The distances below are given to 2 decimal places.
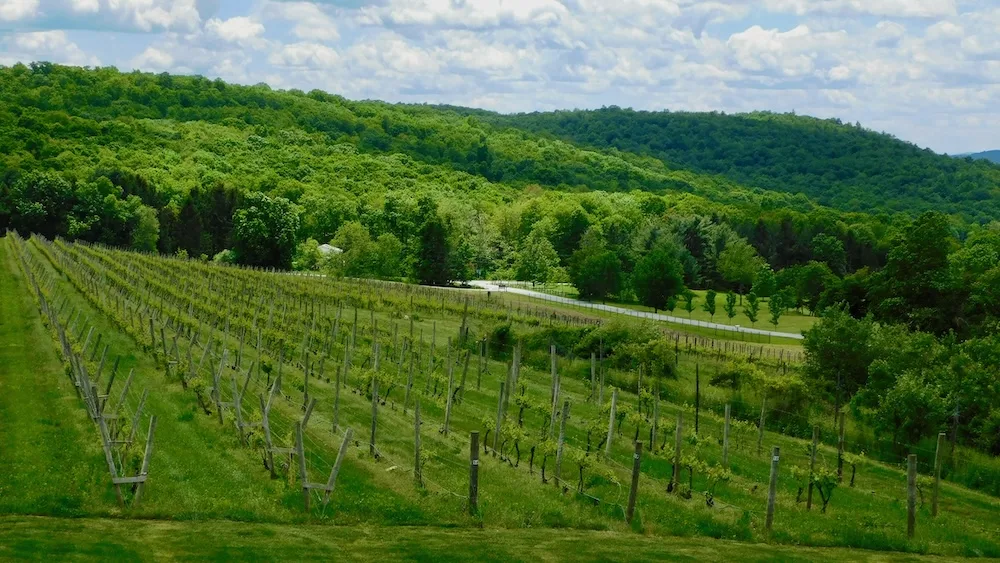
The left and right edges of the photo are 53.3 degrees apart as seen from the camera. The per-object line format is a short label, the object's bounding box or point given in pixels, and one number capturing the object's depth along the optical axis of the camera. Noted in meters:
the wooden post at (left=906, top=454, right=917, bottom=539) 19.93
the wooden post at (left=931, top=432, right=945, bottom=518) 21.59
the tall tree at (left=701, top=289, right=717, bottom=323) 79.25
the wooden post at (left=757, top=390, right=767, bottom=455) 28.45
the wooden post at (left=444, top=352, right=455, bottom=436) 25.56
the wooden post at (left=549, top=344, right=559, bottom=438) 26.25
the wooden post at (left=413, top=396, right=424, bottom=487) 21.30
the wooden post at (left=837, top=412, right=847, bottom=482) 25.71
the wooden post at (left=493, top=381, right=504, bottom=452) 24.52
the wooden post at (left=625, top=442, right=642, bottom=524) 19.45
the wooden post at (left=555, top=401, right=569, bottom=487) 22.31
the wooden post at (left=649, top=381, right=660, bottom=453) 26.05
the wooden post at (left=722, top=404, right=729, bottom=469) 25.83
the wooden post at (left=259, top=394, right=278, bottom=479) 20.66
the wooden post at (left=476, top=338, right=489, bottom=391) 35.31
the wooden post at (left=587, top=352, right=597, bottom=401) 34.76
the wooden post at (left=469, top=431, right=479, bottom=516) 18.94
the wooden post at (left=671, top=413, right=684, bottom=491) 22.40
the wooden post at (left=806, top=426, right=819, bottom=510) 23.21
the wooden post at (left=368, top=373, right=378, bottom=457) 23.41
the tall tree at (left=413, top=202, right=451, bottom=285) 96.12
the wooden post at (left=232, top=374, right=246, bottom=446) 22.55
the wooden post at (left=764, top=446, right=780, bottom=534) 19.64
